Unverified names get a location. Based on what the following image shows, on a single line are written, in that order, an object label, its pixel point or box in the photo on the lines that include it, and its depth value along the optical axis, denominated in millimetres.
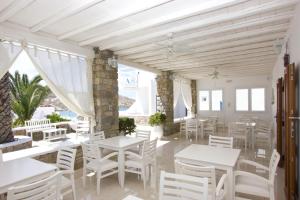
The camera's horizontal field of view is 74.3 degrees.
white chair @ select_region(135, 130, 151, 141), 4162
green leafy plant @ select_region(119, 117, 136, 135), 5266
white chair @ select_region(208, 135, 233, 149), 3273
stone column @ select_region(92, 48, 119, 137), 4375
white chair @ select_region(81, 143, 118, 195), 2971
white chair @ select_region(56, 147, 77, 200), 2480
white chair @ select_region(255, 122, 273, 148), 5269
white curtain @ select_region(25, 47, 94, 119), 3555
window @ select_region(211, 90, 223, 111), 10041
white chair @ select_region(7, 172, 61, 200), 1513
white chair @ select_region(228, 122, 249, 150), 5447
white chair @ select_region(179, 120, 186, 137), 7420
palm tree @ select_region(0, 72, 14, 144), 3689
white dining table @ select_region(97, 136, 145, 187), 3208
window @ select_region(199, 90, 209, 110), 10391
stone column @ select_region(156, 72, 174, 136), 7293
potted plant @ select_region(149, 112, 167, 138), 6922
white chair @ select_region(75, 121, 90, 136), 5358
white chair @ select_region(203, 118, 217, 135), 7102
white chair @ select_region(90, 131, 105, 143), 3724
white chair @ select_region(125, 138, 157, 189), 3158
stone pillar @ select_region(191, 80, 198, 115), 10398
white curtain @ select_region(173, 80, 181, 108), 8309
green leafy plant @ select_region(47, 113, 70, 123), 7559
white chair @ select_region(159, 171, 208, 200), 1563
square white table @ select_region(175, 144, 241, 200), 2277
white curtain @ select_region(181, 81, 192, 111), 9234
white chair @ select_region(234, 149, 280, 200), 2094
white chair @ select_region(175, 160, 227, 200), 1845
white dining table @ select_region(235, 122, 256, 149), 5562
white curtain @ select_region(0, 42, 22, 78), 2936
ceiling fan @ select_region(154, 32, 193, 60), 3373
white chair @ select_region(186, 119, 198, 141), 6727
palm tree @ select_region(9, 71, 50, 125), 6758
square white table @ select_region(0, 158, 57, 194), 1850
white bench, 6086
